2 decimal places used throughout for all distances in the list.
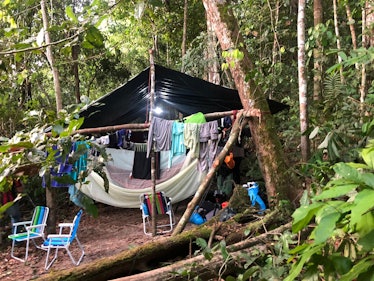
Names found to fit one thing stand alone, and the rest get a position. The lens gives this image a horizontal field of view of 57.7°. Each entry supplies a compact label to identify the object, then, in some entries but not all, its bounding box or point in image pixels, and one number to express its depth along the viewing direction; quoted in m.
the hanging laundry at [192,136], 3.77
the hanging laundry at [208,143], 3.76
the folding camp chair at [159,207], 3.78
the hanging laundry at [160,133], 3.74
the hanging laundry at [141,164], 4.57
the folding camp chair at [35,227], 3.21
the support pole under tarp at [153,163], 3.42
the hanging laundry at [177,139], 3.84
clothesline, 3.34
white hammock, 4.04
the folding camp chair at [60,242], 2.98
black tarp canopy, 3.78
